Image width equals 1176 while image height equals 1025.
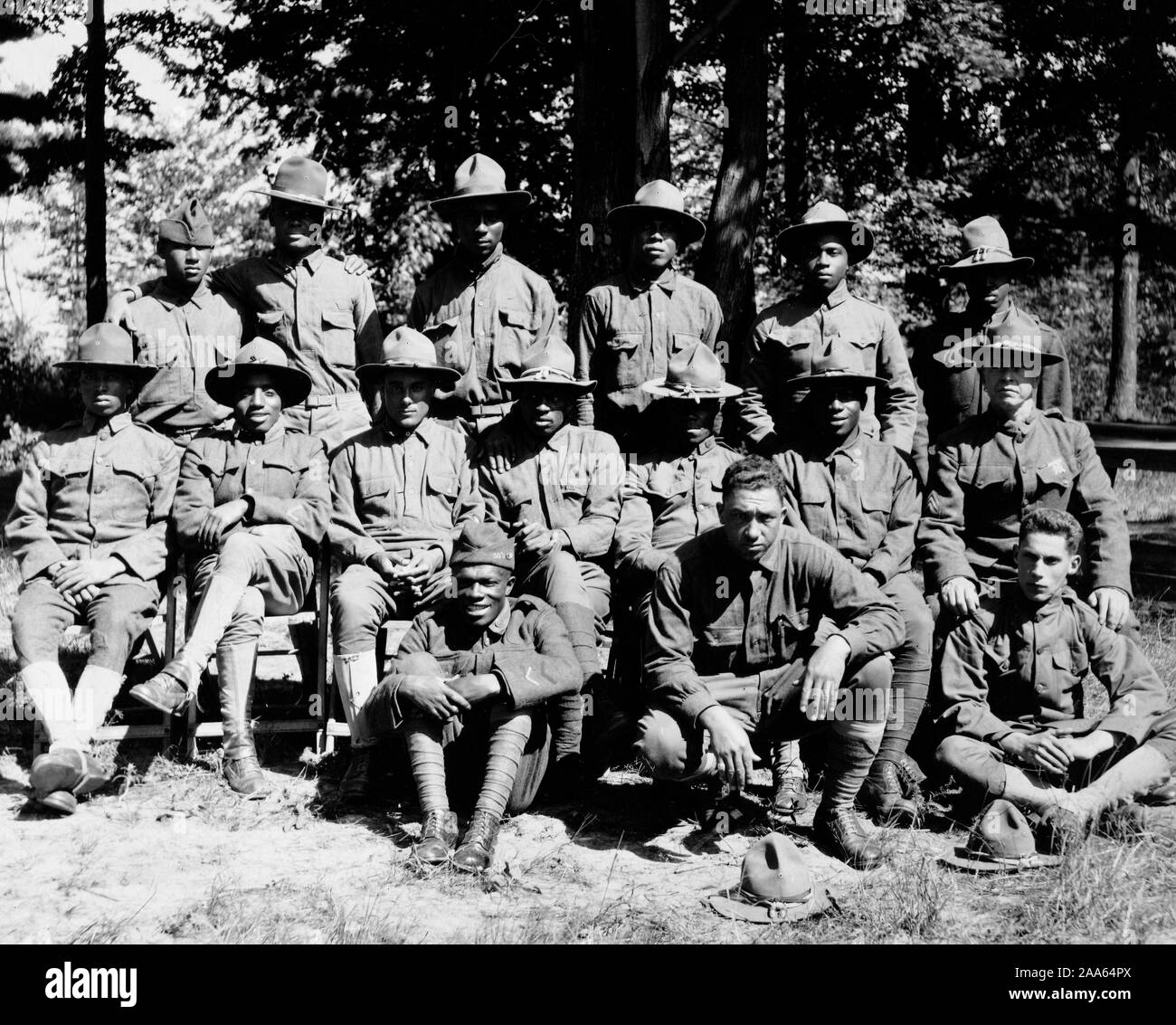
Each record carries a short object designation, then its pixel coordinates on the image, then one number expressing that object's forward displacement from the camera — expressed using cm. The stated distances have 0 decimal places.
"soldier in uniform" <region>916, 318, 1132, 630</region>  611
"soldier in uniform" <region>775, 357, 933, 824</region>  609
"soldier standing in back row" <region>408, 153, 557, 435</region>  727
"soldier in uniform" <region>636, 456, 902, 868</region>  514
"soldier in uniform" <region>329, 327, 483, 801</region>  616
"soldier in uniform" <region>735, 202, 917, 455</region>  690
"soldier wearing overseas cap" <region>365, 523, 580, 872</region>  521
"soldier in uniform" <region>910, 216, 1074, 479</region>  710
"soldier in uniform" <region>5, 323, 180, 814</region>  565
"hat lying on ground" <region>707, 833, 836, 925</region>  459
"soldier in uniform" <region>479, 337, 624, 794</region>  625
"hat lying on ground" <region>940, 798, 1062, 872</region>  491
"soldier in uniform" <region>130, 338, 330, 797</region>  588
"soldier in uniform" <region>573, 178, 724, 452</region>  728
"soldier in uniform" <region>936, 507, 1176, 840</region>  521
